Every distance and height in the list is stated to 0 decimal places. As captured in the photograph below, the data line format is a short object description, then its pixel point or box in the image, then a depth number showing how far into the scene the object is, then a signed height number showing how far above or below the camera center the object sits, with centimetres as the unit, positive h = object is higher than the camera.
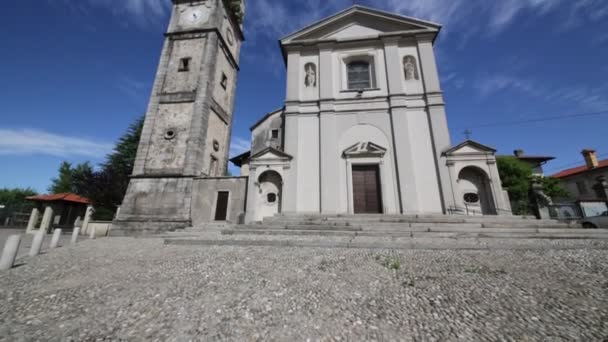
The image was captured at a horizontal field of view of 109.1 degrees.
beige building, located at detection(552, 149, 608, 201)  2203 +503
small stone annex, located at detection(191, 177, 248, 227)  1068 +108
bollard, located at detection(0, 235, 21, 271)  411 -68
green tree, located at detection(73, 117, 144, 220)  1609 +229
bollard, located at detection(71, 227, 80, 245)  742 -62
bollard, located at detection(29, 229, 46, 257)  531 -65
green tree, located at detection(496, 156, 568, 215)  1551 +304
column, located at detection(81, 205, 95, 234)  1325 -9
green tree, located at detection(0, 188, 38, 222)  3613 +400
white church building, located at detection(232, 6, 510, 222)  968 +411
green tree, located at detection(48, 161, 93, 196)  3103 +553
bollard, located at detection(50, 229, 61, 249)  658 -63
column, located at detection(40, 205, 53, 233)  1305 -5
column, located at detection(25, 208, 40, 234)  1377 -26
